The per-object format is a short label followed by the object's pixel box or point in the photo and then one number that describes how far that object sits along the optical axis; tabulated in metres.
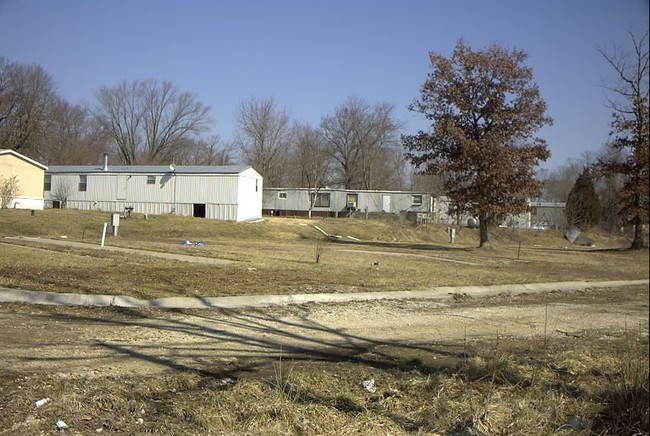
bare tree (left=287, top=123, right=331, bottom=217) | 66.19
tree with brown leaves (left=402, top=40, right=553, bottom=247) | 26.47
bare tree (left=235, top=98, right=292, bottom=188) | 62.69
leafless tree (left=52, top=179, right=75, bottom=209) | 40.66
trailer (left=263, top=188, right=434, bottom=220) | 56.22
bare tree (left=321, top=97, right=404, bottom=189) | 65.12
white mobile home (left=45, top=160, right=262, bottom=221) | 40.70
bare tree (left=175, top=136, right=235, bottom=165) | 52.16
